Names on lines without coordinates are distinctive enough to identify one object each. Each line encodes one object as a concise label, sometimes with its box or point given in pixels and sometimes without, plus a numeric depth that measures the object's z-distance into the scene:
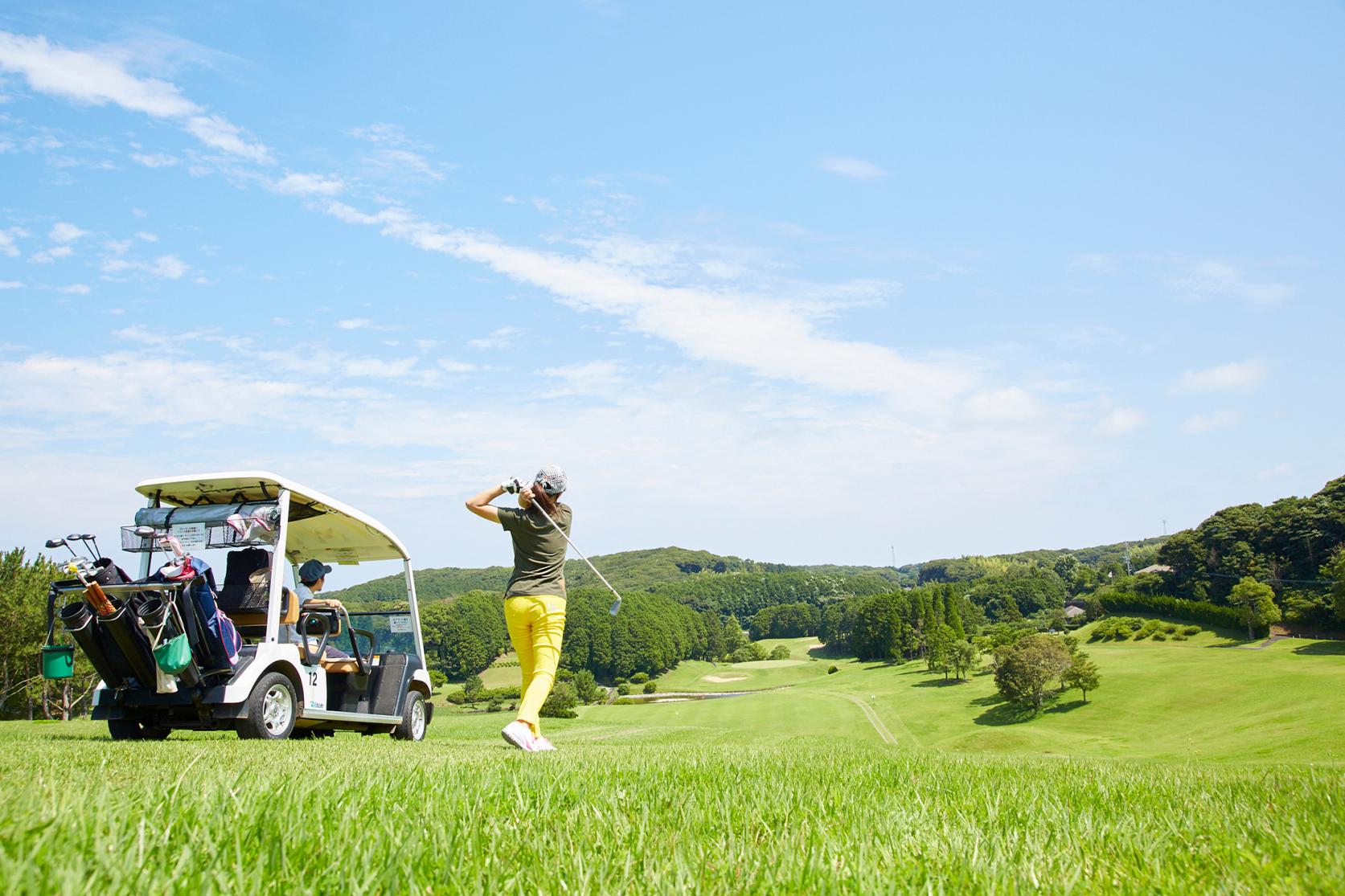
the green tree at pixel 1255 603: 94.50
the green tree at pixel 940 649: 102.88
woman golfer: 8.07
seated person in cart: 11.24
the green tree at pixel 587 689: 115.00
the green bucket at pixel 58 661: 8.91
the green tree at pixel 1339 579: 79.50
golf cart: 8.50
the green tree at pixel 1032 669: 74.50
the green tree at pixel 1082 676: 73.88
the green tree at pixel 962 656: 99.50
